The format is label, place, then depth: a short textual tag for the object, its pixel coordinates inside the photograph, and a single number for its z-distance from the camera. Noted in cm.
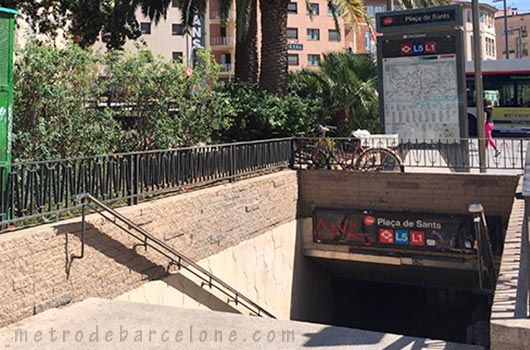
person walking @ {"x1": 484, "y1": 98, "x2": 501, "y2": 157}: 1559
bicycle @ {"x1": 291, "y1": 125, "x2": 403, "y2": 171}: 1270
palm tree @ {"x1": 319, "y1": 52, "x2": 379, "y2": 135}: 1836
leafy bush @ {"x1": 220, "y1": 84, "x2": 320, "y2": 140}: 1469
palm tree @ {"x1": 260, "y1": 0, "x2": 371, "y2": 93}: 1566
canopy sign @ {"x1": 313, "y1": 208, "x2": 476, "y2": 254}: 1210
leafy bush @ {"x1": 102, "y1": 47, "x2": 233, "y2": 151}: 1076
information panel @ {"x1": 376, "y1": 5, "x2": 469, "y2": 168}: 1260
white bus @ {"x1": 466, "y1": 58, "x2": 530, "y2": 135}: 2441
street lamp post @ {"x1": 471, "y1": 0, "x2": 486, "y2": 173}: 1252
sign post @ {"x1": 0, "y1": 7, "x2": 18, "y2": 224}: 704
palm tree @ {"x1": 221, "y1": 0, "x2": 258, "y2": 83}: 1758
